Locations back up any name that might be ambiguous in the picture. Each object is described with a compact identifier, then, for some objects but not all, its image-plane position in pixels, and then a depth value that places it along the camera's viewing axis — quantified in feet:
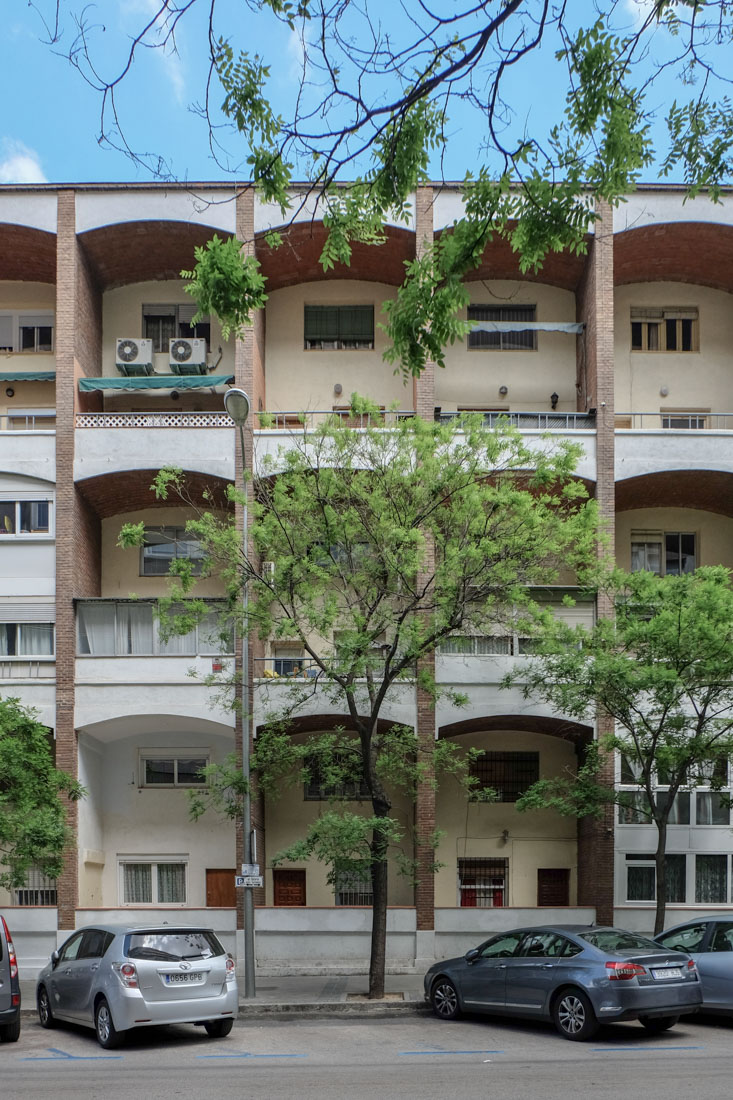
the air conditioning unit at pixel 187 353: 85.92
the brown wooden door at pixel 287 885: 84.53
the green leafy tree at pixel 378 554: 61.57
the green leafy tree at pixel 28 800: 66.49
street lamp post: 61.24
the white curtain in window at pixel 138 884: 84.12
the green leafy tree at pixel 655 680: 64.49
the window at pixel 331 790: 83.46
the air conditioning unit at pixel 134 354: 85.76
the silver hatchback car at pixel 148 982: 44.80
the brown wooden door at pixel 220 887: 83.41
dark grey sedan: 45.44
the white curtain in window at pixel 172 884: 83.97
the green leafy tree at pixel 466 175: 21.79
